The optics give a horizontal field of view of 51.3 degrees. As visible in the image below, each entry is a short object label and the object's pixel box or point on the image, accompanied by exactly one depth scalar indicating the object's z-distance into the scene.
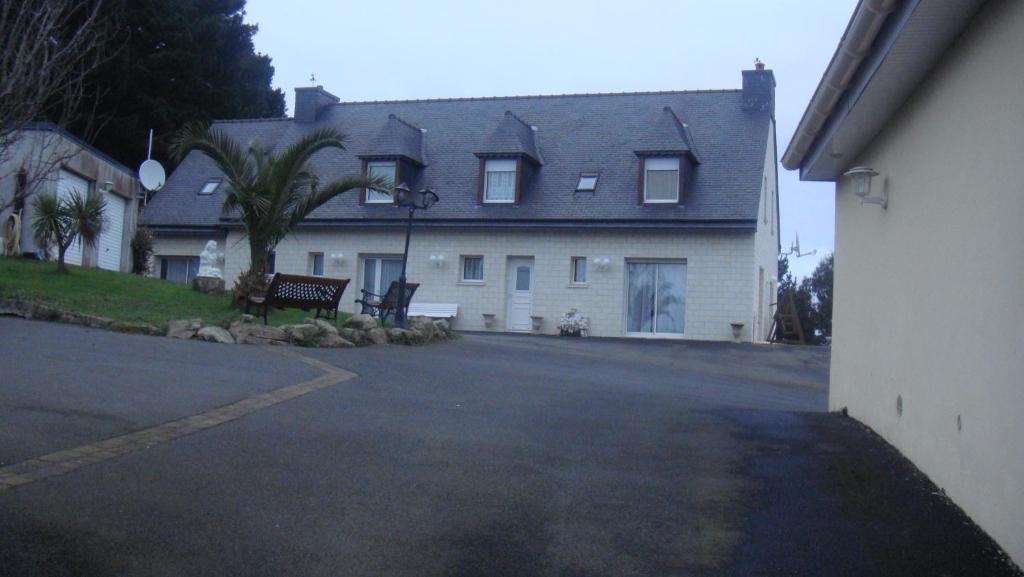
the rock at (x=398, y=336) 16.95
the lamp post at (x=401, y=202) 19.03
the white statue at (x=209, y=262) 20.70
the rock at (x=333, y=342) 15.24
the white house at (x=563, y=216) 27.72
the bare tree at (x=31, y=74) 14.91
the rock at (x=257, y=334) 14.62
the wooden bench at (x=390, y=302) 20.06
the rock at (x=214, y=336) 14.18
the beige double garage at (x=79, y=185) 19.89
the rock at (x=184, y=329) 14.27
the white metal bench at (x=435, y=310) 29.41
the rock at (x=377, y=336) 16.39
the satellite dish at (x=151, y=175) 28.88
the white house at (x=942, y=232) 5.39
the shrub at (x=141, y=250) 26.28
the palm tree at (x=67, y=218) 17.64
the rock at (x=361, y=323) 16.57
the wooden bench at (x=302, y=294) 17.05
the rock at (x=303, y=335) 15.07
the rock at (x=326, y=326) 15.49
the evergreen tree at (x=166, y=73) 42.16
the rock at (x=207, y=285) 19.81
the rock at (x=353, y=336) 15.99
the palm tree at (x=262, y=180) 18.19
